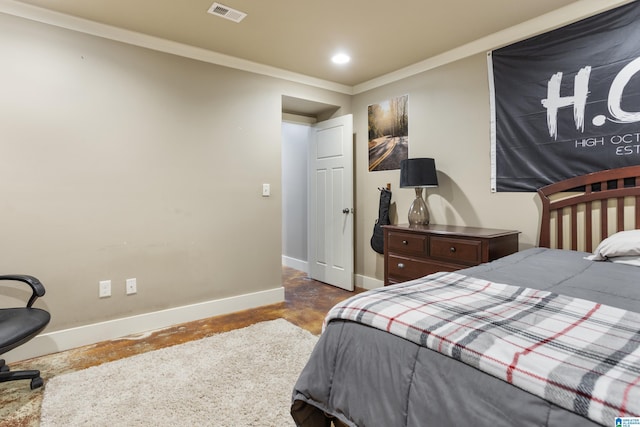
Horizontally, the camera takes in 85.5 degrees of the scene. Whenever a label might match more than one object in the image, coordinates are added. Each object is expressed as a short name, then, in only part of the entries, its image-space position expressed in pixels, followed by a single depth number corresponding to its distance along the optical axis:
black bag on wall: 3.77
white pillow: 1.85
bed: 0.71
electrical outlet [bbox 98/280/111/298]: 2.71
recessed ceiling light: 3.22
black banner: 2.20
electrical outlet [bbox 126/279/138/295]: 2.83
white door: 3.97
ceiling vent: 2.40
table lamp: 3.04
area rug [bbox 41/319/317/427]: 1.73
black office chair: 1.84
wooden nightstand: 2.44
